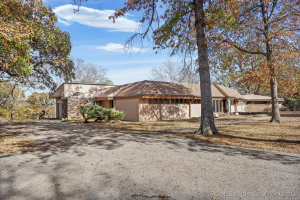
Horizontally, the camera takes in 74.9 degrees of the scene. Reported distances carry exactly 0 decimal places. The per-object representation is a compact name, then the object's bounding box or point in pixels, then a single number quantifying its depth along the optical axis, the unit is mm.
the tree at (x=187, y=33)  10016
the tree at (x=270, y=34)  11969
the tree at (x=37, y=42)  6062
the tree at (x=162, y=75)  42925
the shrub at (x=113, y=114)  17206
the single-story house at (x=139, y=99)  20125
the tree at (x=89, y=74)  41750
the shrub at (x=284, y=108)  34906
